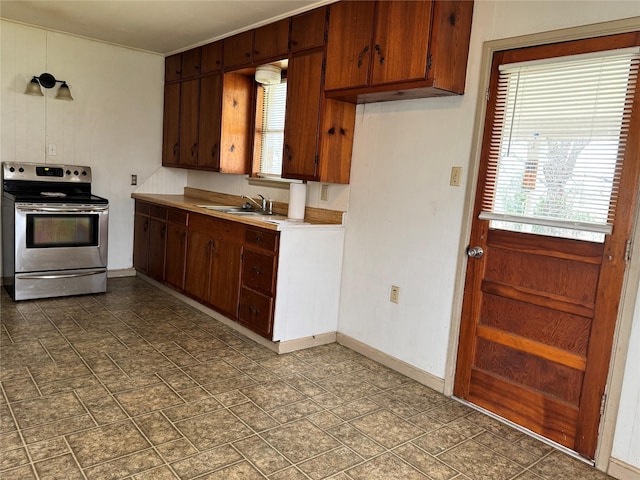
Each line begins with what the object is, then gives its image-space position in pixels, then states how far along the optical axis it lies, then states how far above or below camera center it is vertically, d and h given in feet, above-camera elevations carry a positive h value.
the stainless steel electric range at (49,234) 13.12 -2.12
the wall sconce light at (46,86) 14.14 +2.15
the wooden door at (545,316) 7.16 -1.96
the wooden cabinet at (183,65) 15.23 +3.42
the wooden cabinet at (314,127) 10.80 +1.22
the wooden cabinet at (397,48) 8.38 +2.57
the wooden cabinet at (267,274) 10.75 -2.36
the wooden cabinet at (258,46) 11.82 +3.38
